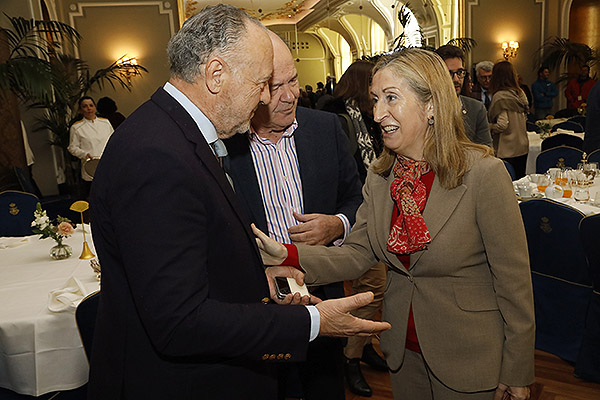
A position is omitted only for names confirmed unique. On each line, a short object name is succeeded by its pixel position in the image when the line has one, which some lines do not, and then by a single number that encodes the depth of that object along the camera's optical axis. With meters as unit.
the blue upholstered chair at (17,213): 3.85
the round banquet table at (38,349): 2.15
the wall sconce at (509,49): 11.88
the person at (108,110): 8.16
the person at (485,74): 5.88
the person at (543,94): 11.26
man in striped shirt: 1.91
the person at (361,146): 3.07
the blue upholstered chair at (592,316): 2.40
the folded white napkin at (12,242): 3.26
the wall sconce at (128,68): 9.74
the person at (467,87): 6.17
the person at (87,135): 7.20
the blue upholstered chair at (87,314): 1.96
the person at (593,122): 3.90
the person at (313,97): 11.20
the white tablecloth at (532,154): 6.37
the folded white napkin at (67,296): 2.18
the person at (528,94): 10.52
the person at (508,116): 5.18
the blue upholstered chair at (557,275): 2.71
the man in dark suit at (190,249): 1.03
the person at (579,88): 10.74
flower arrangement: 2.86
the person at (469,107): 3.57
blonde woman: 1.50
